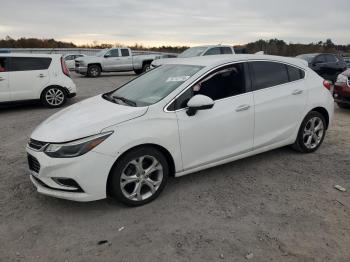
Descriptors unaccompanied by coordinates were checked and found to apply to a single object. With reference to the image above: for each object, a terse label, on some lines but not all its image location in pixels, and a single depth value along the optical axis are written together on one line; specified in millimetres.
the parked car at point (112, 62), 22094
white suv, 9719
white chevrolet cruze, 3660
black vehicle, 16375
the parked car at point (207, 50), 15531
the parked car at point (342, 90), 8836
